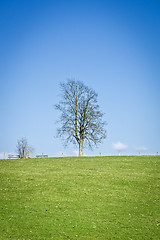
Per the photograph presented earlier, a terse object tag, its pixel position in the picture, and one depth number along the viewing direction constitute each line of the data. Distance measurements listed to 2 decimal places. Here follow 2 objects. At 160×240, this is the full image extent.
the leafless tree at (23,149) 112.84
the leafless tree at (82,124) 62.38
